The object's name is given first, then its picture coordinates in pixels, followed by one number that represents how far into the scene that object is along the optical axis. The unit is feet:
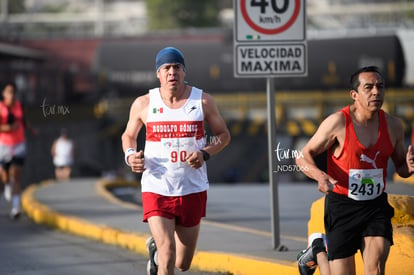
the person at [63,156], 184.96
